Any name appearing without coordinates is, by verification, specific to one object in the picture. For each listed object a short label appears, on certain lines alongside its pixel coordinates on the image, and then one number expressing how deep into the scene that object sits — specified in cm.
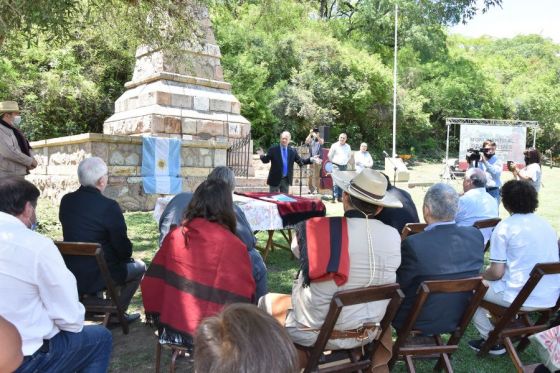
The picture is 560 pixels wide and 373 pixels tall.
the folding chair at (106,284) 296
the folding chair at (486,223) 471
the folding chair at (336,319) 221
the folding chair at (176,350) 266
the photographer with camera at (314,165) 1385
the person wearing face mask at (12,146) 561
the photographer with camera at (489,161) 754
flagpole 2470
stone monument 967
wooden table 523
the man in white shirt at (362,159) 1321
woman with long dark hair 256
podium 1845
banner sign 2103
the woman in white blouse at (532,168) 769
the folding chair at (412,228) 432
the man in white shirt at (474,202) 498
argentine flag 988
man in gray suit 276
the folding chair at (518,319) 284
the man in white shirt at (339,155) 1288
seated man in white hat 239
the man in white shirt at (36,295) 200
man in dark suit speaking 833
